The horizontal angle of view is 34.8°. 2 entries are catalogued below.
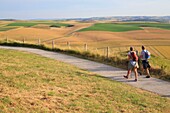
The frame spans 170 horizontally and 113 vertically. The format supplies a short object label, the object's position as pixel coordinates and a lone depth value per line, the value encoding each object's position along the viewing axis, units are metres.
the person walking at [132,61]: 11.38
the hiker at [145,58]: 12.26
